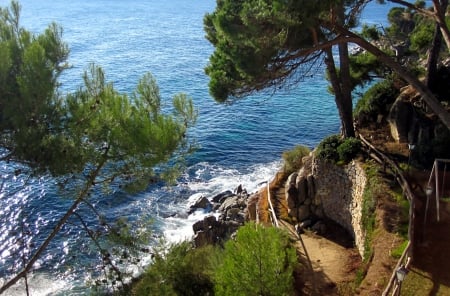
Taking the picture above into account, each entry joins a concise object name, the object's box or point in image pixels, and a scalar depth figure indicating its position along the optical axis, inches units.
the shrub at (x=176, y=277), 483.1
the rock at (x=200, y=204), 1056.2
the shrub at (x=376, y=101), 741.3
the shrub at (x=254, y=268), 435.8
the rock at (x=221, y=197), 1074.1
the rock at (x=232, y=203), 1010.7
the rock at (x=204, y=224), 951.0
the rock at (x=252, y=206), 764.8
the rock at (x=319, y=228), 658.8
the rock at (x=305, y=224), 674.8
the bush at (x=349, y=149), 653.3
